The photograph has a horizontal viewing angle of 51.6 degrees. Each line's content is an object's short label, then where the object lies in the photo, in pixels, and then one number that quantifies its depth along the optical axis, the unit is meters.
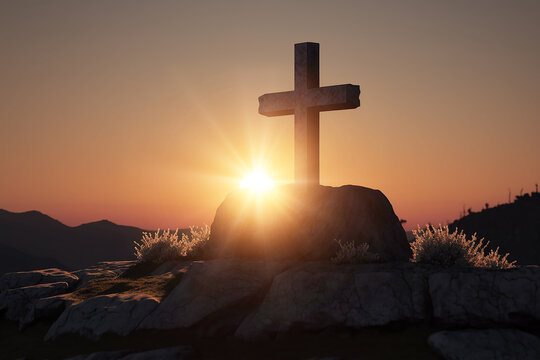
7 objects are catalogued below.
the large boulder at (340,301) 11.73
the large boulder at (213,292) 12.82
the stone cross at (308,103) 16.97
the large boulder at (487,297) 11.29
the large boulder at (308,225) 15.40
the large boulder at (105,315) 12.93
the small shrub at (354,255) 14.10
